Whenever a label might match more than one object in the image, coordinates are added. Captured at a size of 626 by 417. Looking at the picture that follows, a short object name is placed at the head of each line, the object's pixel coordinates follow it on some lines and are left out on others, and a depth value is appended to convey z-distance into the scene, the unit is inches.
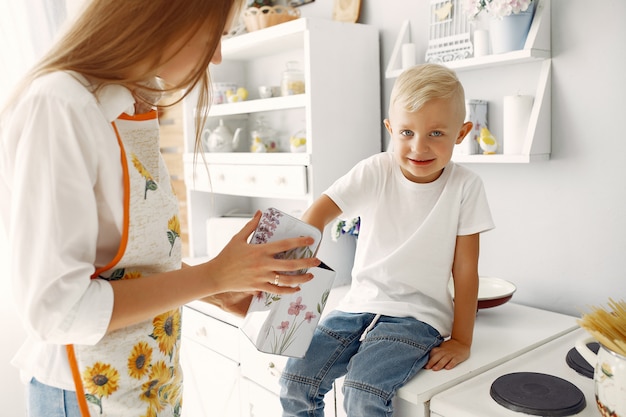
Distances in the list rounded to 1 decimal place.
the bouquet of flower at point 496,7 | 58.6
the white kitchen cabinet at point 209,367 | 71.5
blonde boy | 48.9
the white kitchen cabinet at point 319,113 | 76.0
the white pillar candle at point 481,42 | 65.1
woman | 26.8
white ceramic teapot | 96.8
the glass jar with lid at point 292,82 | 83.2
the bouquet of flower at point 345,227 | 75.0
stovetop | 41.1
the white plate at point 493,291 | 60.0
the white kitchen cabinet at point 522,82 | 60.4
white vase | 60.1
